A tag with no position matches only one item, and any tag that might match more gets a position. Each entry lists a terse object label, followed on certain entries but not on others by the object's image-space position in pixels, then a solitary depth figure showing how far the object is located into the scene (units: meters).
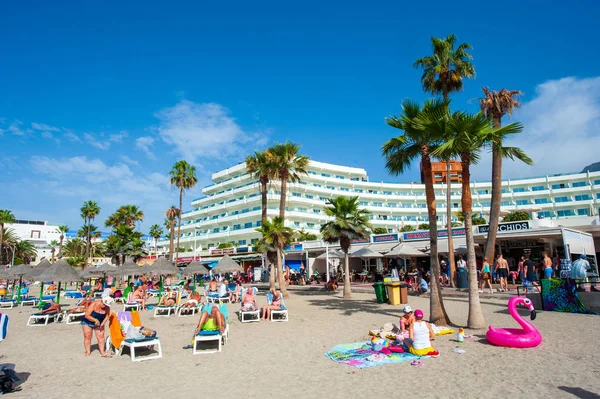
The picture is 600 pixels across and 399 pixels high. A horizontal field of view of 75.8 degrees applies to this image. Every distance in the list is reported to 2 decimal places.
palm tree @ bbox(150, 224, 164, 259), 66.31
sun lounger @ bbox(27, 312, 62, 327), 13.32
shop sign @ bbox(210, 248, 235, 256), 51.63
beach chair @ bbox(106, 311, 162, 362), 7.92
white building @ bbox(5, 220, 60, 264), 96.25
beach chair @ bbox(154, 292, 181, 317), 15.30
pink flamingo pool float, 7.84
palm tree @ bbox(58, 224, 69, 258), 83.59
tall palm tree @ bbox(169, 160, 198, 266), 44.72
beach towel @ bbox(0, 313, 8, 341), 5.73
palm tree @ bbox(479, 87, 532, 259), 20.14
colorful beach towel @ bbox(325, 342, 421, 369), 6.96
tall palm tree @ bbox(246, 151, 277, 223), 23.11
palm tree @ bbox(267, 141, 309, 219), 22.52
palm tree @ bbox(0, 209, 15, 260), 62.20
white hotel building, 64.00
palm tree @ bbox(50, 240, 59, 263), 91.56
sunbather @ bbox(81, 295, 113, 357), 8.27
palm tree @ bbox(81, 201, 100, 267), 61.78
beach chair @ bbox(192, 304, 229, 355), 8.29
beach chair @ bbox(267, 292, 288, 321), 13.04
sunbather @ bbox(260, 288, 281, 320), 13.20
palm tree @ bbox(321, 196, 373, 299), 18.95
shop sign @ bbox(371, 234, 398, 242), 31.07
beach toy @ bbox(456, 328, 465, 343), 8.49
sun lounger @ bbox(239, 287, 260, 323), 12.84
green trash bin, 16.61
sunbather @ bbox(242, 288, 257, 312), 13.19
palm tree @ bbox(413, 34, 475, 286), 19.52
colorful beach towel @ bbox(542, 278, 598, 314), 12.29
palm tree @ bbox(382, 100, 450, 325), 10.80
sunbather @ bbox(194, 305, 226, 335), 9.01
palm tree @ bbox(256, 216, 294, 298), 19.92
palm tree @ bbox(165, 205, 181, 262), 53.57
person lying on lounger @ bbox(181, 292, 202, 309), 15.42
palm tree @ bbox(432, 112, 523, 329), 9.87
